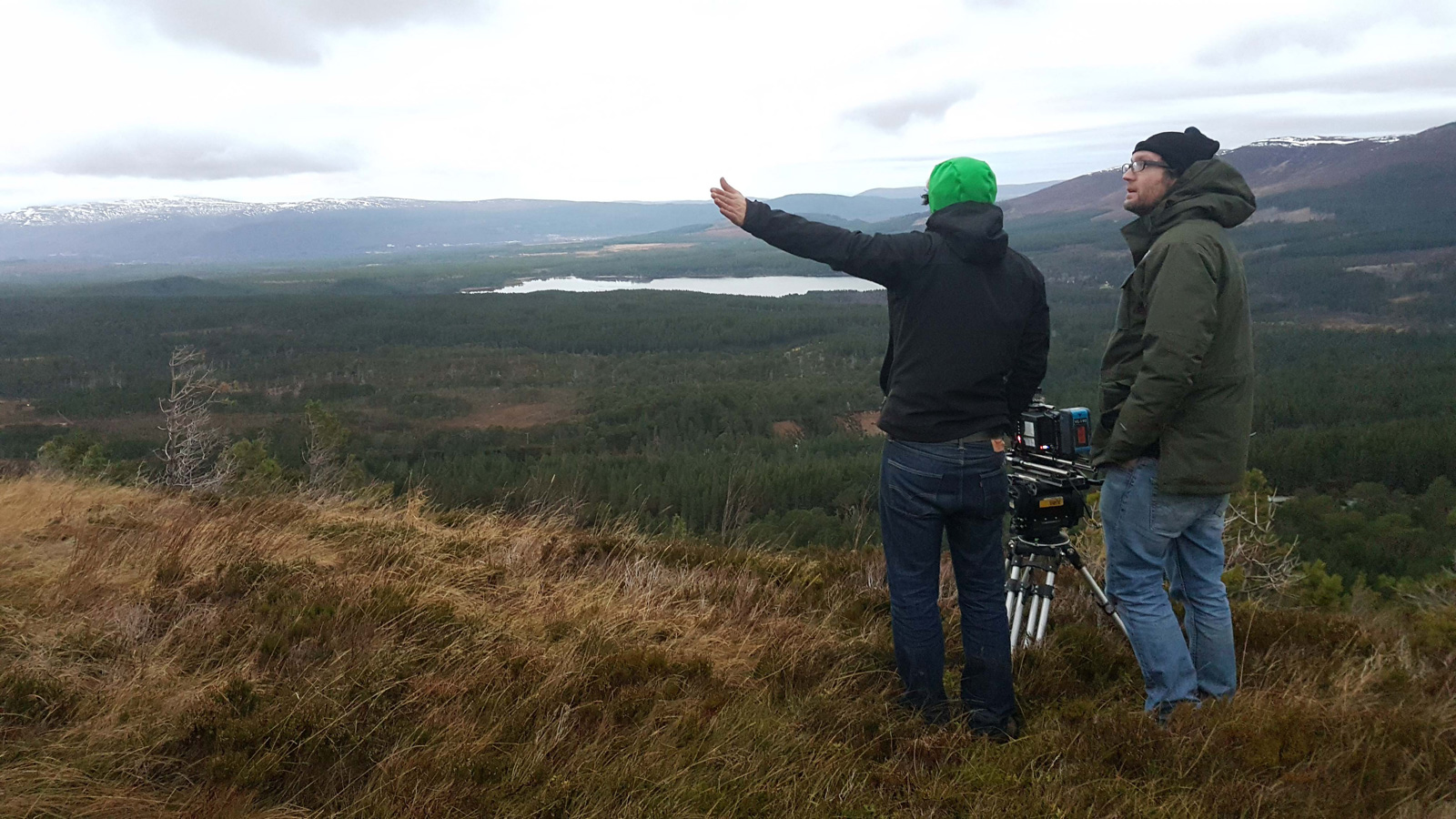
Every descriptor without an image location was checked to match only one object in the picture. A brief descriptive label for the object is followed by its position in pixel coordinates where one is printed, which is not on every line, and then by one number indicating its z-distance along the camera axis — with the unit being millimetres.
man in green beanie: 2664
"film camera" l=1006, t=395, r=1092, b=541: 3016
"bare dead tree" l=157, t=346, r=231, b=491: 8859
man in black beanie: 2520
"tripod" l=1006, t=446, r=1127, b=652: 3111
